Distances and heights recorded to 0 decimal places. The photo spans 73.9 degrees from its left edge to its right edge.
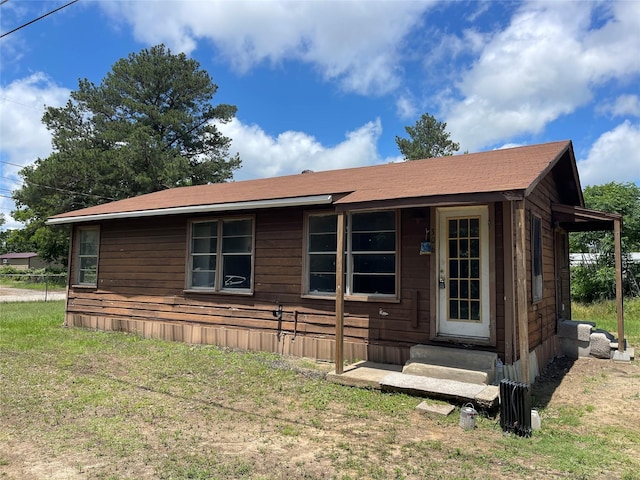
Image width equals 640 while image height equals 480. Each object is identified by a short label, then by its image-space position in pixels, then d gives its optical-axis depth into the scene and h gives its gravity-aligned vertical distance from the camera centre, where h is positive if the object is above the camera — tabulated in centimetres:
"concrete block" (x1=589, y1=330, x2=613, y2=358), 761 -122
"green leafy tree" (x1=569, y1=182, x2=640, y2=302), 1385 +91
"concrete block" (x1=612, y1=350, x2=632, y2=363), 739 -139
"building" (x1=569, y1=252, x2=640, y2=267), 1445 +65
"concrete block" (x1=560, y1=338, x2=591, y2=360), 784 -134
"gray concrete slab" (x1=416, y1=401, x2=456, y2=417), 448 -145
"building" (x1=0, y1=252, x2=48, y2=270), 5914 +89
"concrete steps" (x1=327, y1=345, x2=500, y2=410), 476 -130
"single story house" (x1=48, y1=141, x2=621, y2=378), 564 +20
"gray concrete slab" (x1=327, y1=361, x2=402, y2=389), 545 -137
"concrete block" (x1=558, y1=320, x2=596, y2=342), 783 -100
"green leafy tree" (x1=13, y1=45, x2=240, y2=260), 2467 +844
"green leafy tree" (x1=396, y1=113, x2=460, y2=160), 3256 +1016
